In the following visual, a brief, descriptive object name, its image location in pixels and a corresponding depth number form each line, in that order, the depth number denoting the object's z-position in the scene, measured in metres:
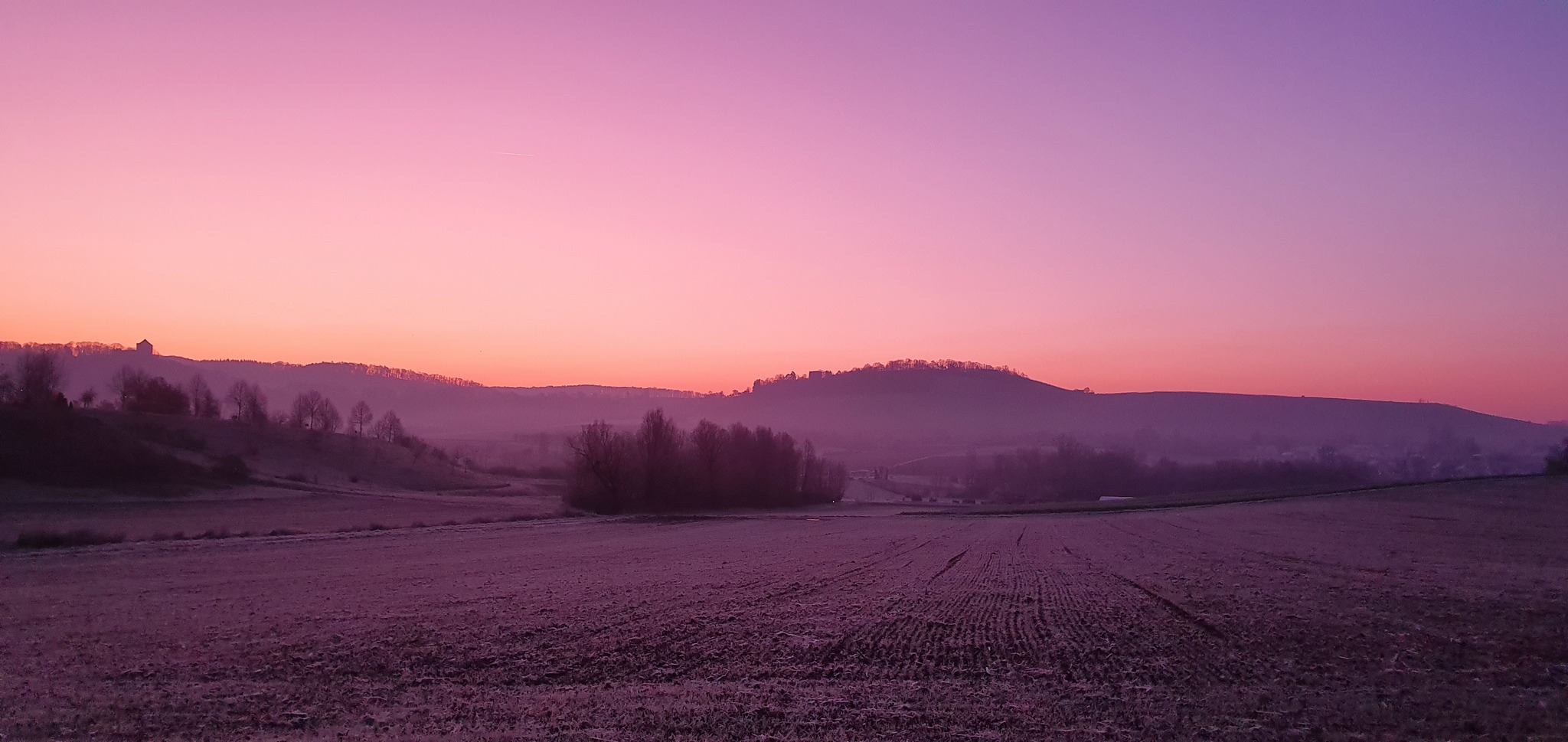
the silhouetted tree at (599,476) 69.50
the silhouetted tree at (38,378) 73.94
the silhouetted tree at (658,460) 72.25
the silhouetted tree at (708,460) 76.38
